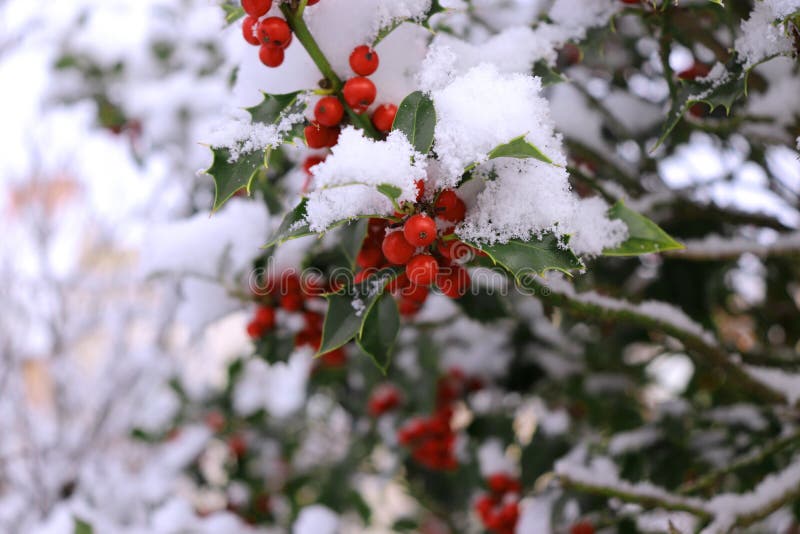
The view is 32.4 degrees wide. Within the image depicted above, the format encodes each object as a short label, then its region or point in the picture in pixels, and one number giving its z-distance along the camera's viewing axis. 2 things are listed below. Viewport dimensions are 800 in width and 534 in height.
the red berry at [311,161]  0.43
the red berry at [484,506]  0.63
